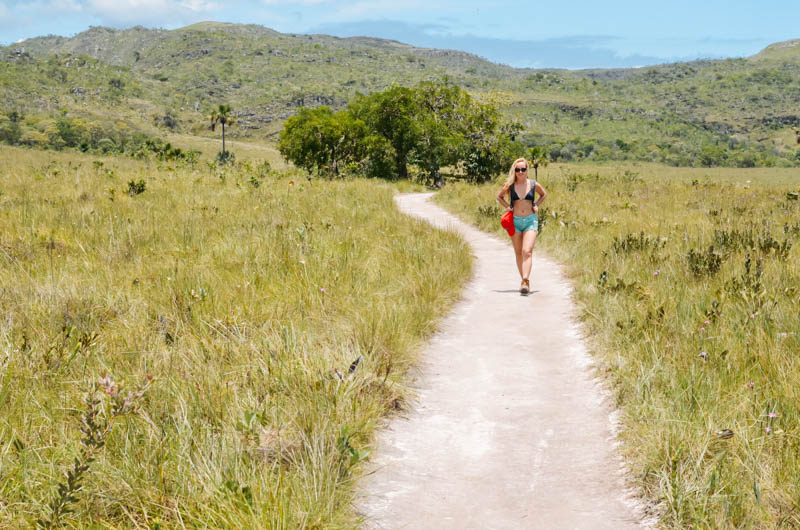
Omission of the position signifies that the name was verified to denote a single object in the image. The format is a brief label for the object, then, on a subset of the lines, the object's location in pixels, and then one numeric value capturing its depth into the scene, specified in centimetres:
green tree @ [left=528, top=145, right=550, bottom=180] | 4194
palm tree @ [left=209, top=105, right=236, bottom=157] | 12089
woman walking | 866
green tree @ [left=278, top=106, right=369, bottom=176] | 3856
